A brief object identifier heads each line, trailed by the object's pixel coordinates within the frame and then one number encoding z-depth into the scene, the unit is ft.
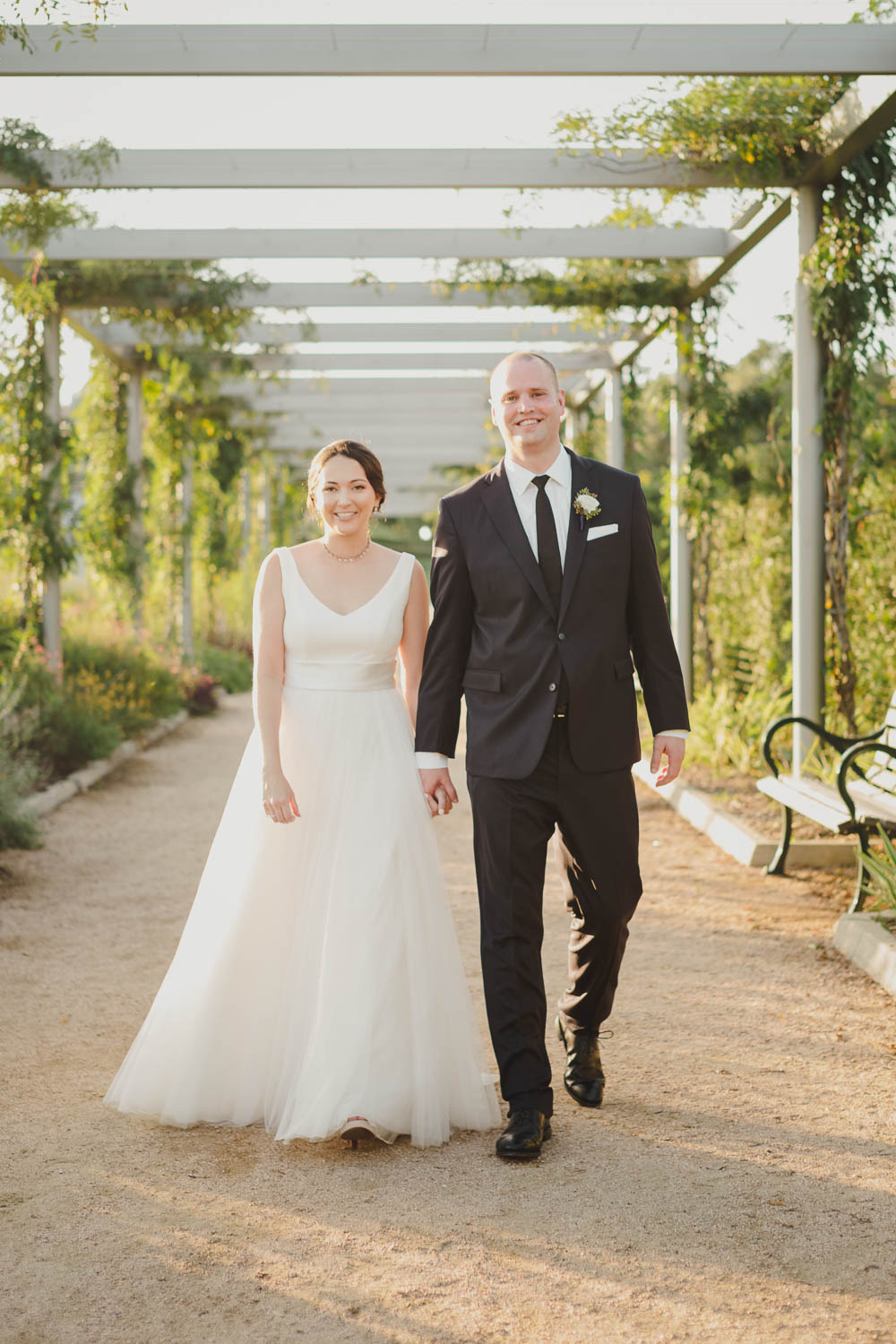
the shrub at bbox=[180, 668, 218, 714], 47.26
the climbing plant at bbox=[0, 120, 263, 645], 28.75
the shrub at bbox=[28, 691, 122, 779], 30.60
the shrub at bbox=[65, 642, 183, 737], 35.53
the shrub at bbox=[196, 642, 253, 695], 56.24
